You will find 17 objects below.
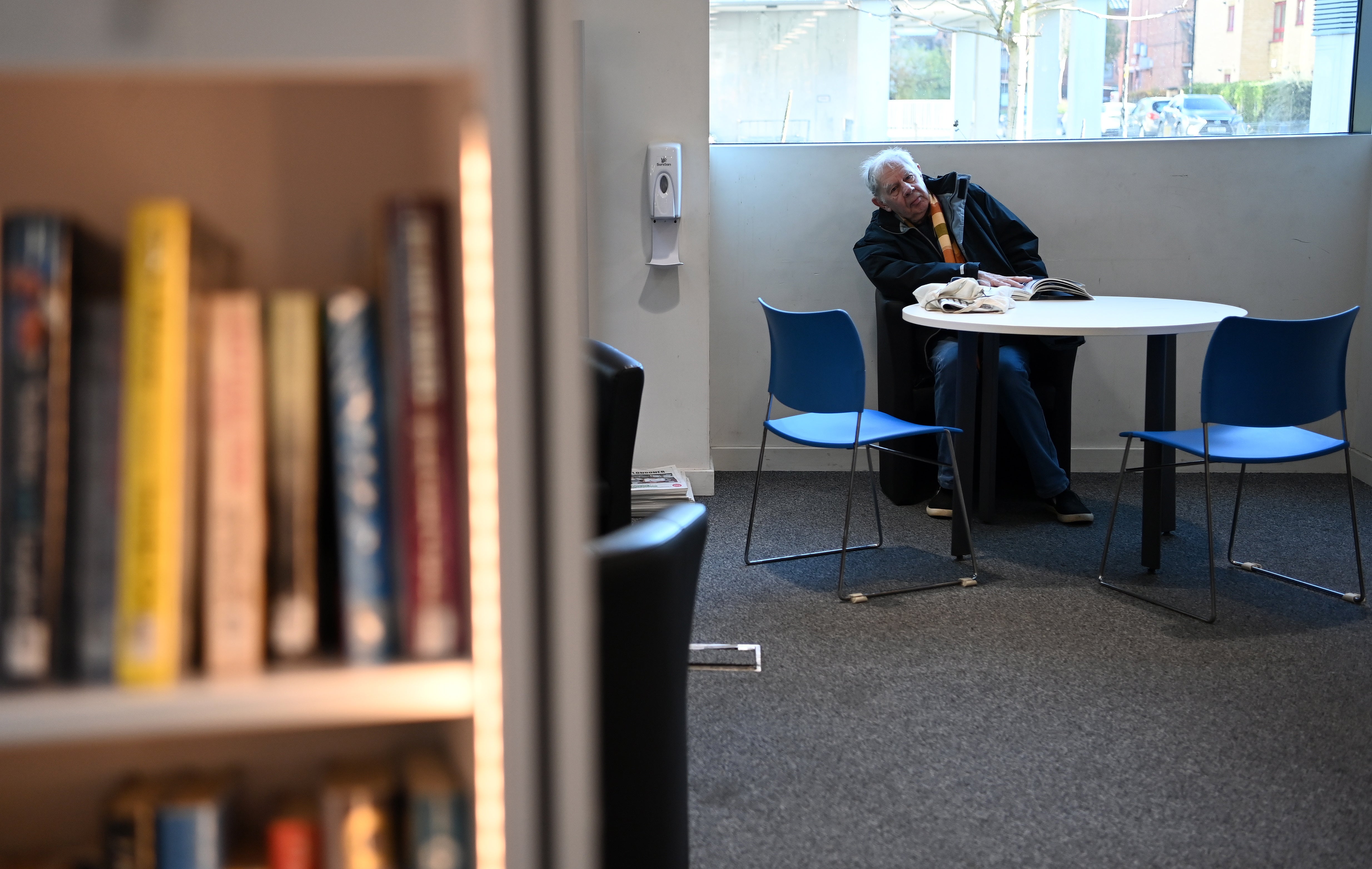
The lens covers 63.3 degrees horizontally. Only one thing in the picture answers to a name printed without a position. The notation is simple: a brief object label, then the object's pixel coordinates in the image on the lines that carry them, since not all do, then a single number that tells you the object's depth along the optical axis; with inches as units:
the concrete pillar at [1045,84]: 200.8
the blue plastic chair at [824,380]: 131.5
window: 198.2
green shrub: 197.6
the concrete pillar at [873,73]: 200.1
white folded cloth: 147.1
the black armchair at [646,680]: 52.5
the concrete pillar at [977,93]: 200.2
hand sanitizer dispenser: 174.1
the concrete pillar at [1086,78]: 200.8
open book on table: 165.3
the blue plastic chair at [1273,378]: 117.3
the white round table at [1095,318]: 129.8
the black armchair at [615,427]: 97.1
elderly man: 165.5
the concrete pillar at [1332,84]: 195.8
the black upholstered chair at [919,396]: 173.9
